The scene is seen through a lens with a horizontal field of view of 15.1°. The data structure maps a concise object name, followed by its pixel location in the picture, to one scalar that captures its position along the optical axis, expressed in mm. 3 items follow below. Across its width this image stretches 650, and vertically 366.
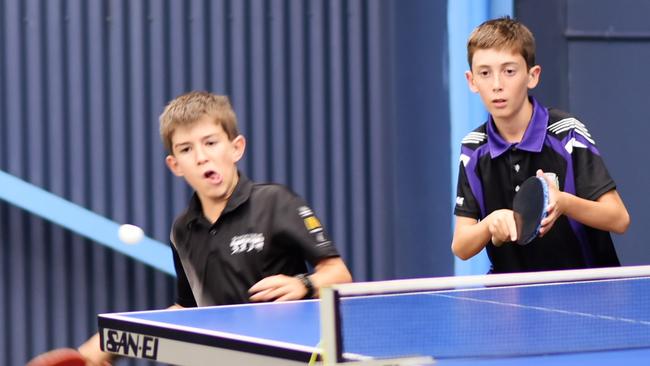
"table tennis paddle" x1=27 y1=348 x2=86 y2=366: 5487
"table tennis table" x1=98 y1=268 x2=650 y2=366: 4631
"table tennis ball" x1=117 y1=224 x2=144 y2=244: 7750
